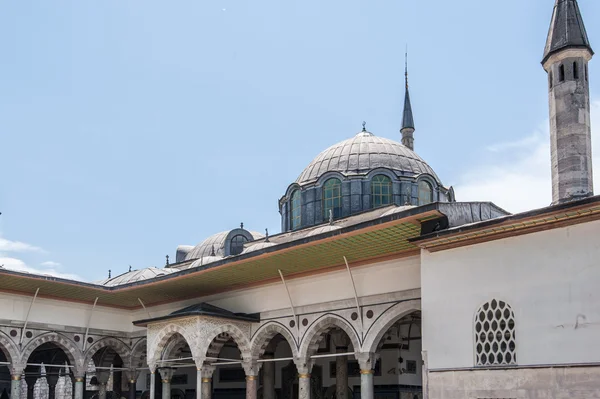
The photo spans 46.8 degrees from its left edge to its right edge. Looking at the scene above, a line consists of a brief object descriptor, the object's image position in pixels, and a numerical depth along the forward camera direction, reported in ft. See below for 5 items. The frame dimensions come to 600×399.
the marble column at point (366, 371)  39.43
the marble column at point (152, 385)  45.73
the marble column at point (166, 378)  47.47
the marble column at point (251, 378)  45.55
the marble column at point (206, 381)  45.16
